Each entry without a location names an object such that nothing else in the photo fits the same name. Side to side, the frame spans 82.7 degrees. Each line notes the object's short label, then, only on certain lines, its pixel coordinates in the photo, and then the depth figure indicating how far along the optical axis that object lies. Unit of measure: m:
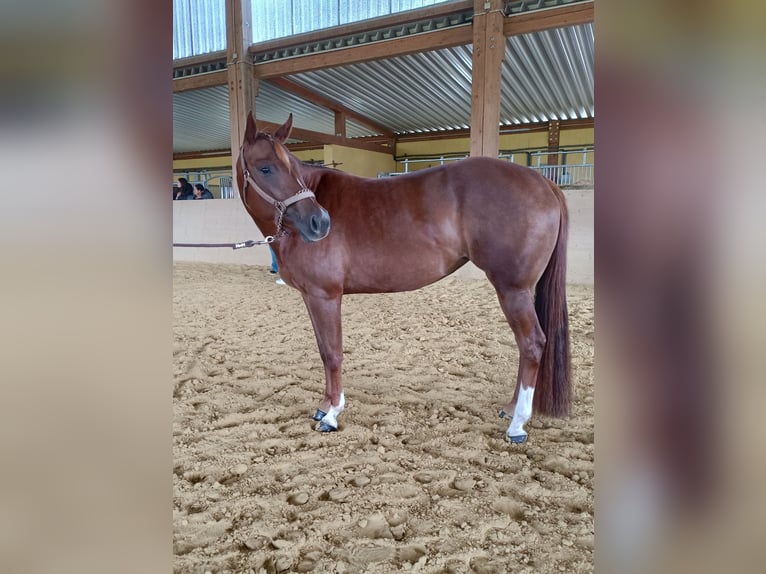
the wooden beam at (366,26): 6.04
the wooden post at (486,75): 5.68
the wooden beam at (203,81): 8.09
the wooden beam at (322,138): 8.03
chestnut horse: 2.00
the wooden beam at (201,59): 8.01
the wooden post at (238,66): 7.64
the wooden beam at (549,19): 5.30
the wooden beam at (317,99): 8.53
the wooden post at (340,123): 9.84
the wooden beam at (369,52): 6.15
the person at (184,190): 8.78
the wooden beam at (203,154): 16.23
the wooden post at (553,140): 11.43
